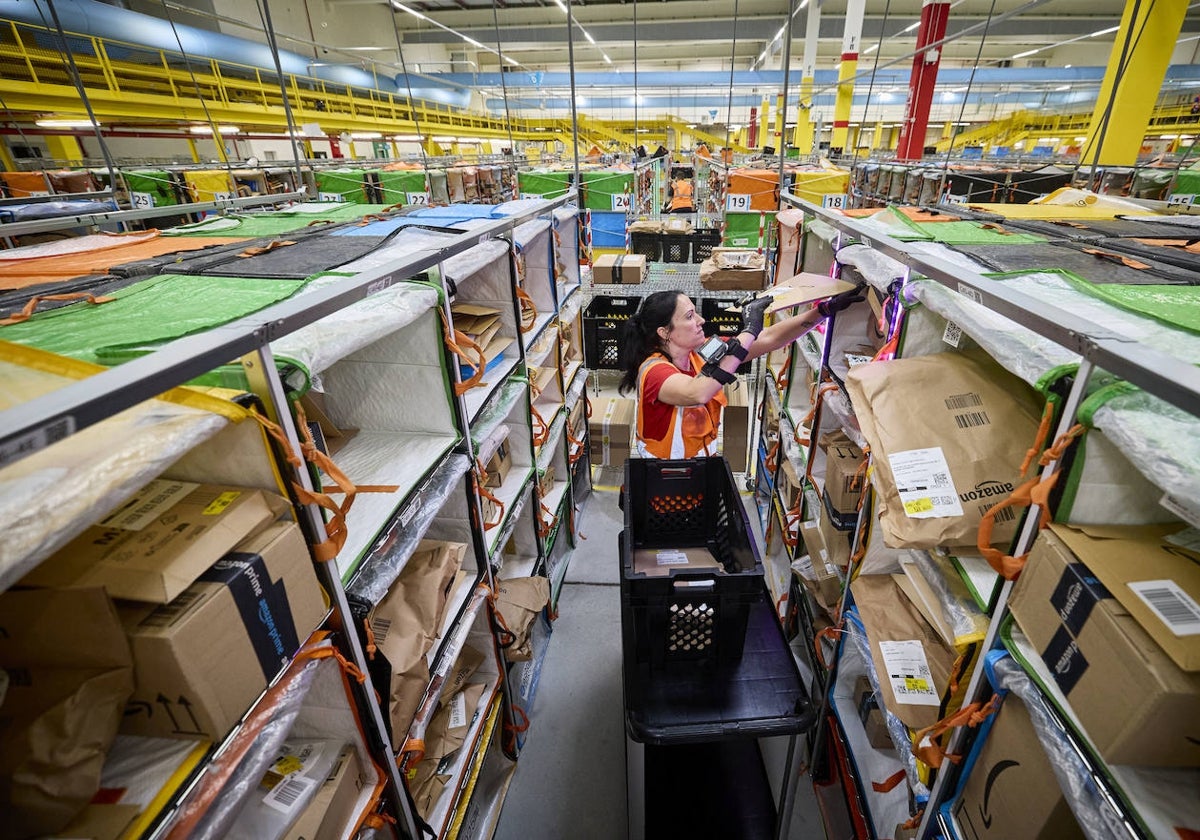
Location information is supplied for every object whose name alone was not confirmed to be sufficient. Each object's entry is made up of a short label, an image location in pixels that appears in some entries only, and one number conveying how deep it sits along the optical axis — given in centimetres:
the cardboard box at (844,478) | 186
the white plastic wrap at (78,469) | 55
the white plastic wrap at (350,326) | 101
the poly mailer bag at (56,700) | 66
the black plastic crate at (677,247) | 689
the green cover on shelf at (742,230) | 655
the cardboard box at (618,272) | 520
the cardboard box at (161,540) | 73
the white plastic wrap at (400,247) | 147
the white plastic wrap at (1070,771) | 77
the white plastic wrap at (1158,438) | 67
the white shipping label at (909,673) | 129
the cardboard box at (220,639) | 75
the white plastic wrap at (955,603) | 110
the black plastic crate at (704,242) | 686
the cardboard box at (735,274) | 486
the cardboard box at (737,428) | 416
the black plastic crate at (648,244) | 688
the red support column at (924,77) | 834
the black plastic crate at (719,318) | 505
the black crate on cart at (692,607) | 160
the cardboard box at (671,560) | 240
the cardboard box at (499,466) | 243
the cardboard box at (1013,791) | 92
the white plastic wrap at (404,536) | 125
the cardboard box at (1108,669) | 68
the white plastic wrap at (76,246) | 198
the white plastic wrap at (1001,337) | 91
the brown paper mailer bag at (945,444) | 108
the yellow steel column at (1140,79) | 510
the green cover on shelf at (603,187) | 766
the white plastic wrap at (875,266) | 155
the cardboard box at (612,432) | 442
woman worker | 243
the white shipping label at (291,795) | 114
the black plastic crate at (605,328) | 489
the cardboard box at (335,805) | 116
